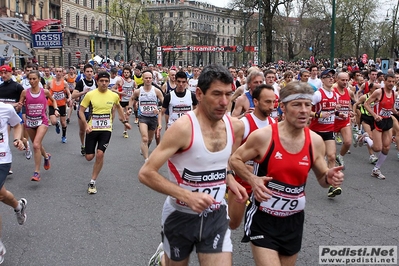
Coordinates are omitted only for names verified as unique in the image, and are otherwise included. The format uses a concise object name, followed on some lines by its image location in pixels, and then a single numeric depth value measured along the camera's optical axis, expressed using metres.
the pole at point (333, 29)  20.47
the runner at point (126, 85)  14.92
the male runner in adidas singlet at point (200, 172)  2.97
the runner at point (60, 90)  12.76
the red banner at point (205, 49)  43.38
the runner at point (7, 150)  4.86
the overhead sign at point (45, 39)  29.39
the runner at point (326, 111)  7.47
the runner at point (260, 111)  4.91
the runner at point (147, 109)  9.01
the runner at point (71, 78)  18.34
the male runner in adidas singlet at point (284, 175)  3.32
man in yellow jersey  7.50
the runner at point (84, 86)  10.19
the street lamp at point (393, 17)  40.99
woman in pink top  7.98
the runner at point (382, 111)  8.75
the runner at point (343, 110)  7.99
